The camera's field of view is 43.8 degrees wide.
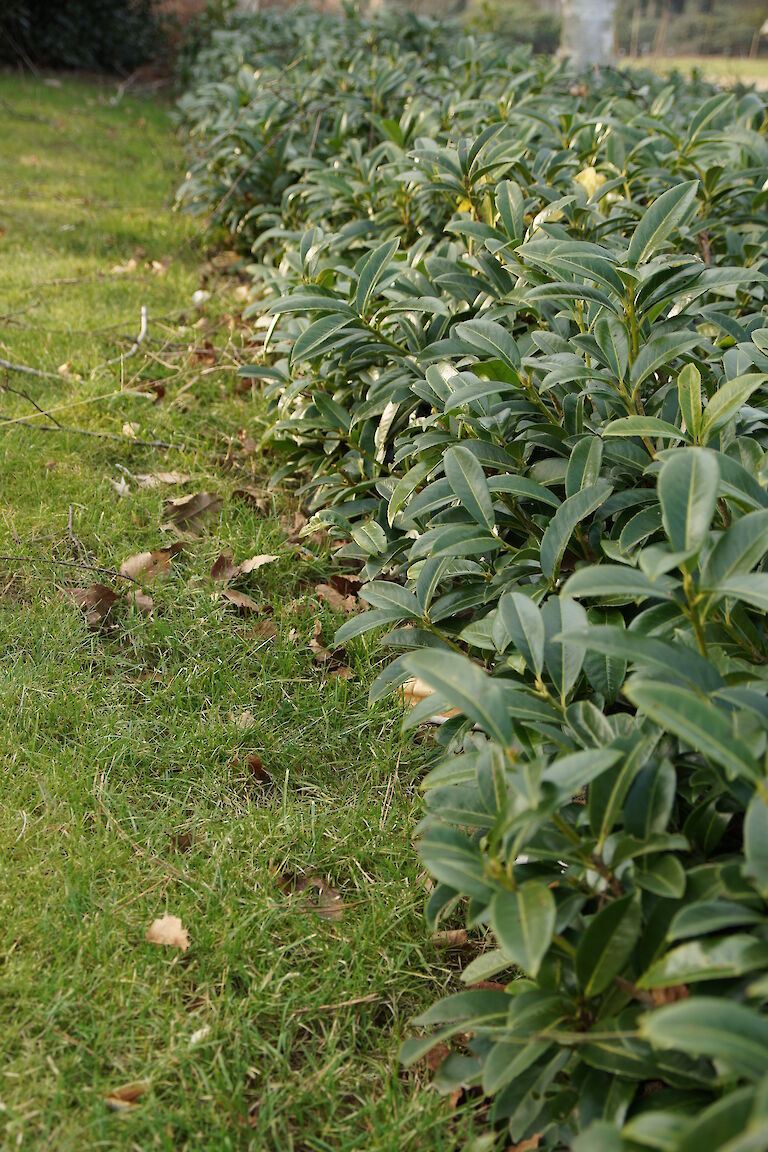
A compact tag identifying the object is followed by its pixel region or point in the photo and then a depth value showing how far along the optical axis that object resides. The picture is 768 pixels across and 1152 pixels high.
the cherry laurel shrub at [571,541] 1.10
